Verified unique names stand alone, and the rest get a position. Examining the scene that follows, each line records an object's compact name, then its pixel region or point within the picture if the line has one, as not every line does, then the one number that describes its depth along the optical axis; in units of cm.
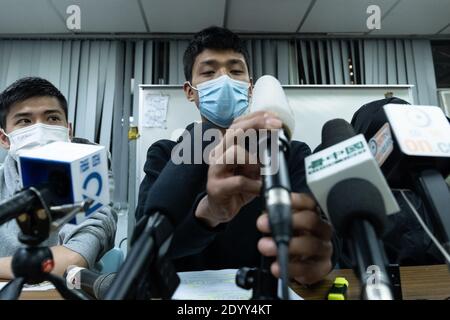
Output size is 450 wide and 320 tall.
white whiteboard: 210
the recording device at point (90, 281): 42
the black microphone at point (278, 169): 21
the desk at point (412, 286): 48
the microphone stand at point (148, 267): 22
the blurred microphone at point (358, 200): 20
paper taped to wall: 206
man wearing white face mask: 79
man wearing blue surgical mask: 29
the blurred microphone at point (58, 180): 26
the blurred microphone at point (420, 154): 26
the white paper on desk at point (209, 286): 43
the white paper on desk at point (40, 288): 55
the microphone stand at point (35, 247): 25
